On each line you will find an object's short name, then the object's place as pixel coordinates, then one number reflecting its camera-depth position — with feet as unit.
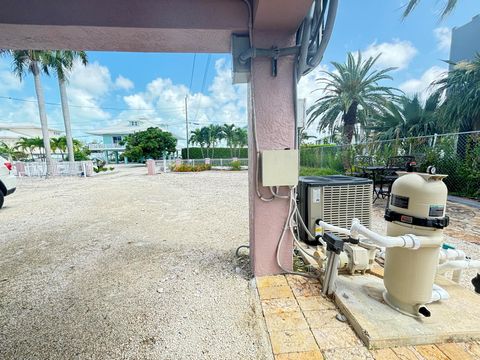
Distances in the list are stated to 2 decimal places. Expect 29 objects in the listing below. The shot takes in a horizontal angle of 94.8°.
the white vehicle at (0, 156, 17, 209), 15.65
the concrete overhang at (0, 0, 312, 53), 4.56
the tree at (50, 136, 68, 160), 64.39
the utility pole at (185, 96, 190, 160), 67.56
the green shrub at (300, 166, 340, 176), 29.59
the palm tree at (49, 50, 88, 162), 39.06
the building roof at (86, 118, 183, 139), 110.73
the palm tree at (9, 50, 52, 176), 36.52
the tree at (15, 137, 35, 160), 70.13
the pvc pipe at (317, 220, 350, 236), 5.97
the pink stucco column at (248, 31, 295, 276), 5.37
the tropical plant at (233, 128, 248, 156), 87.04
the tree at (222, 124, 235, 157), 86.79
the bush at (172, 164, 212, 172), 48.08
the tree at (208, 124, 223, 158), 87.86
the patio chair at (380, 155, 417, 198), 14.13
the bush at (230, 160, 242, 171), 51.39
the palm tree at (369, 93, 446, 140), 30.89
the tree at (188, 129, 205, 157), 90.33
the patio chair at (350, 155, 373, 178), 22.82
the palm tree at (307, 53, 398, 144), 34.68
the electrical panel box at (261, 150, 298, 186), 5.37
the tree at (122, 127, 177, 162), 72.84
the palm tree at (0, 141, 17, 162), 65.41
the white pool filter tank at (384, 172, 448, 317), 3.83
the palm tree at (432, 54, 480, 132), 20.59
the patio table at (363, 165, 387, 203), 14.58
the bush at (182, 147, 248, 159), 88.61
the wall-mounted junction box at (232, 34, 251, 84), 5.30
